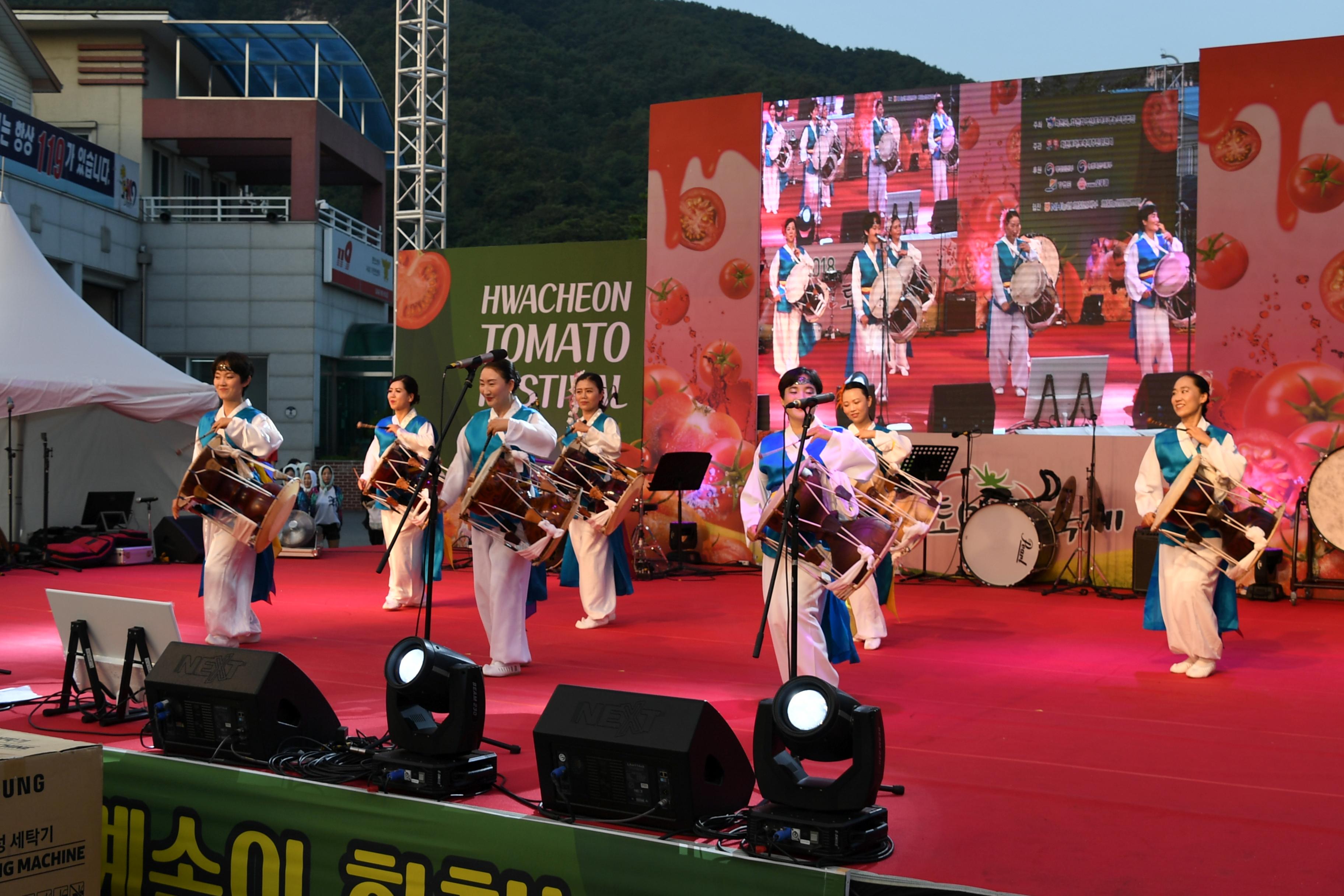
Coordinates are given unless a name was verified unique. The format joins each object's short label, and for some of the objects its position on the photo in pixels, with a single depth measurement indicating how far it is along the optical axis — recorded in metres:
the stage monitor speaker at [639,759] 2.90
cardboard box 2.83
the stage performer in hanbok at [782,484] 4.49
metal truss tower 17.03
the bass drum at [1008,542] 8.66
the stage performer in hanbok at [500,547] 5.32
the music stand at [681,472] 8.76
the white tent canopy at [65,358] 9.09
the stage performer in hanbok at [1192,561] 5.54
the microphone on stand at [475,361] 3.94
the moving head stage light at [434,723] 3.19
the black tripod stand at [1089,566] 8.83
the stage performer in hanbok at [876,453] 6.39
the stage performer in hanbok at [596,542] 7.11
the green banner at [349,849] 2.77
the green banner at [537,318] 11.05
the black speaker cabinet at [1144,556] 8.62
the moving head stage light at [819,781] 2.72
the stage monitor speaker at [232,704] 3.45
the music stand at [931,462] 8.25
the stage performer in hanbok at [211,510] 5.89
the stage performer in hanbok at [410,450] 7.53
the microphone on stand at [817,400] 3.59
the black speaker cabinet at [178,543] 10.13
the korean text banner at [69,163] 14.66
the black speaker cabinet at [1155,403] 8.93
